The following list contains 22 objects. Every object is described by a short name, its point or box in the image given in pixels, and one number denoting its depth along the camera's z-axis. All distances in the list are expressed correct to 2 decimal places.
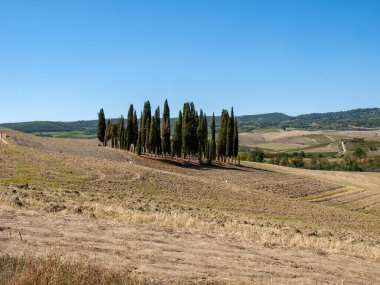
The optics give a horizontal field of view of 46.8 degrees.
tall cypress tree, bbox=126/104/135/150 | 90.69
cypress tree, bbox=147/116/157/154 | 87.25
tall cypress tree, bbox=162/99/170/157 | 87.88
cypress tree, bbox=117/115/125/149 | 95.99
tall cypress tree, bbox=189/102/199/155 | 88.38
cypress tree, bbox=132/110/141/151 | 91.19
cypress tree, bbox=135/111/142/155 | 84.62
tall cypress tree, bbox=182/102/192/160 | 86.88
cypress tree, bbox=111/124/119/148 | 101.94
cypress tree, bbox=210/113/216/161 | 94.88
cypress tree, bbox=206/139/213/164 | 91.73
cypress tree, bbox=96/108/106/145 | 104.00
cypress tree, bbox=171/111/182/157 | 87.44
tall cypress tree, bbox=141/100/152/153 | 87.94
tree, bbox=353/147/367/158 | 168.85
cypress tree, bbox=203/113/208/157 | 92.25
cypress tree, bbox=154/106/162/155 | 88.38
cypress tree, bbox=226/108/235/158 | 94.88
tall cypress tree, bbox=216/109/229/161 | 95.12
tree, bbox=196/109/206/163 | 90.31
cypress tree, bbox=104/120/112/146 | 104.80
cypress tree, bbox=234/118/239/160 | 95.81
